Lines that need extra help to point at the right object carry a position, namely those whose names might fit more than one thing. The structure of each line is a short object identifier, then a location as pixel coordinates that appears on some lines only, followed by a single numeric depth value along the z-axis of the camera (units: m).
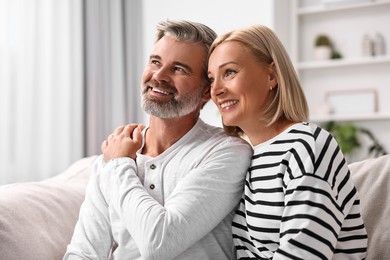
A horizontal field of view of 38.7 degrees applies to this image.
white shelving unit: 4.53
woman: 1.20
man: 1.38
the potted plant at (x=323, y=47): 4.60
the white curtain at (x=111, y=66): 4.16
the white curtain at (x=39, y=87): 3.42
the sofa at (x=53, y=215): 1.52
